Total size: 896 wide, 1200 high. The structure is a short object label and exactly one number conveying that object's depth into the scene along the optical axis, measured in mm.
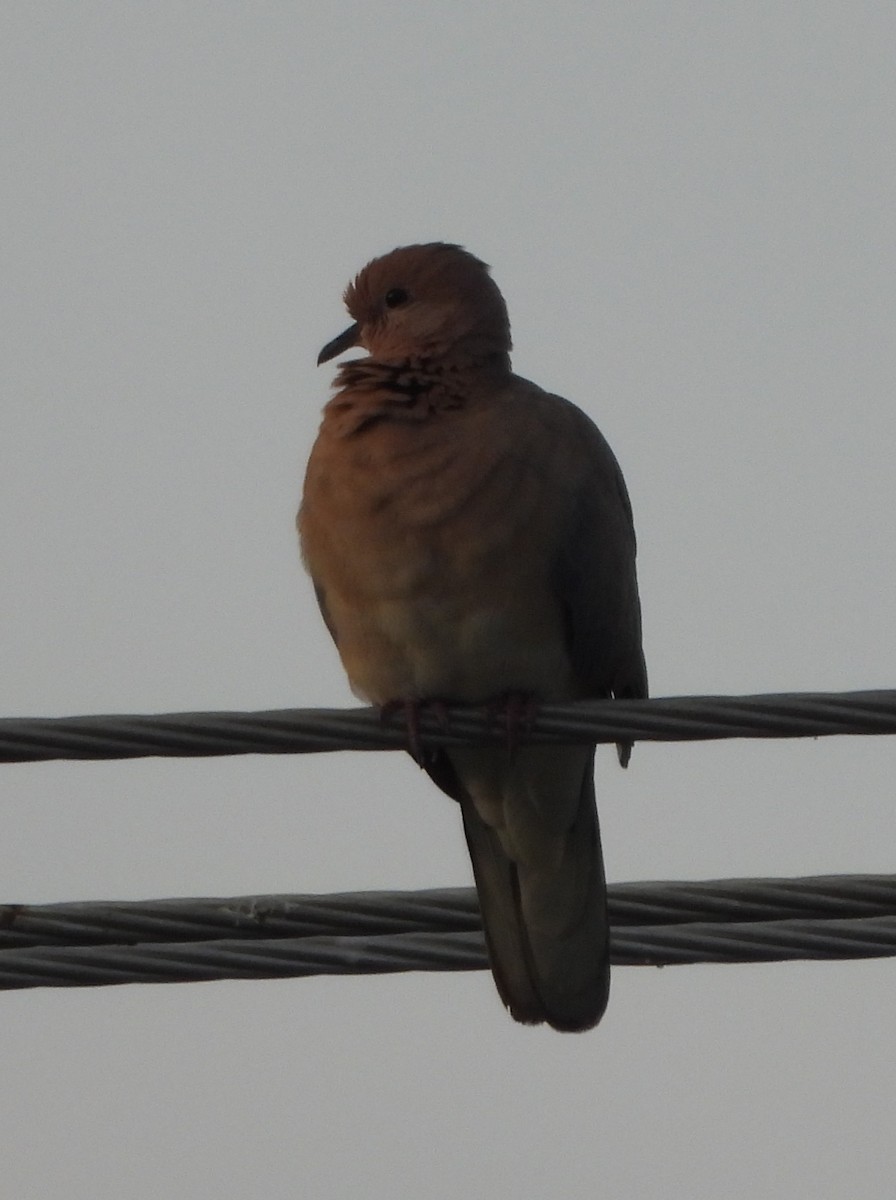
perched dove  8109
